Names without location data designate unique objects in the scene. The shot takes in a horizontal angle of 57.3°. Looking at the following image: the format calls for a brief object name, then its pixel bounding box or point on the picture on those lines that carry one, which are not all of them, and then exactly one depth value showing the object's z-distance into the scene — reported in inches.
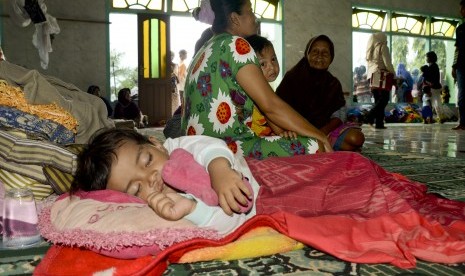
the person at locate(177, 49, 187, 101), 371.9
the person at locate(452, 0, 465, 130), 238.6
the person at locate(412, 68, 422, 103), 471.1
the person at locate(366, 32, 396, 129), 305.6
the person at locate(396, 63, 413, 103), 459.2
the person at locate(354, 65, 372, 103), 434.6
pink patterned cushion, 40.6
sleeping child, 42.2
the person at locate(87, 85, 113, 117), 312.8
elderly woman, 134.0
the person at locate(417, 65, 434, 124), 391.2
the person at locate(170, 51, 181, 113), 370.6
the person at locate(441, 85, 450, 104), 485.1
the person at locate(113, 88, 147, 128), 331.9
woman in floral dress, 69.3
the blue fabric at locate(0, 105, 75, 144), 63.7
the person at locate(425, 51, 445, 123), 340.8
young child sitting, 96.0
